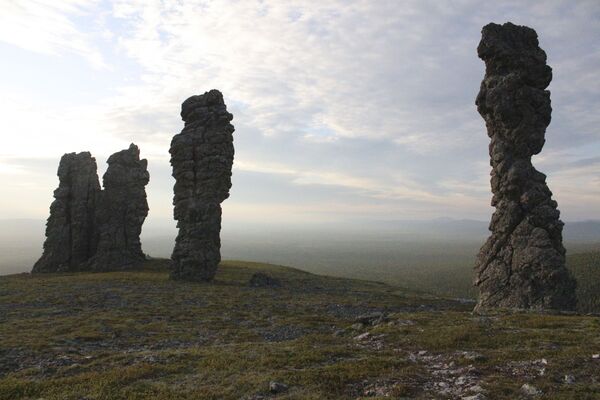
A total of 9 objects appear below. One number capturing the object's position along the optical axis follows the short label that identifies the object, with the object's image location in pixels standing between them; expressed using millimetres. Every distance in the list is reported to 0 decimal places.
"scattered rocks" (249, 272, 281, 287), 73938
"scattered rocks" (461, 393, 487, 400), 16973
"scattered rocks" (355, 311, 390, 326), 36609
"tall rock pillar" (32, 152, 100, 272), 97375
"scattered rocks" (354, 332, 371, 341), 31039
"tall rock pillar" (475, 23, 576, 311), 44125
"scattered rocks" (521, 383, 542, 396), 17406
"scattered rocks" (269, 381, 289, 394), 19500
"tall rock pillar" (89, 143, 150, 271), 95688
